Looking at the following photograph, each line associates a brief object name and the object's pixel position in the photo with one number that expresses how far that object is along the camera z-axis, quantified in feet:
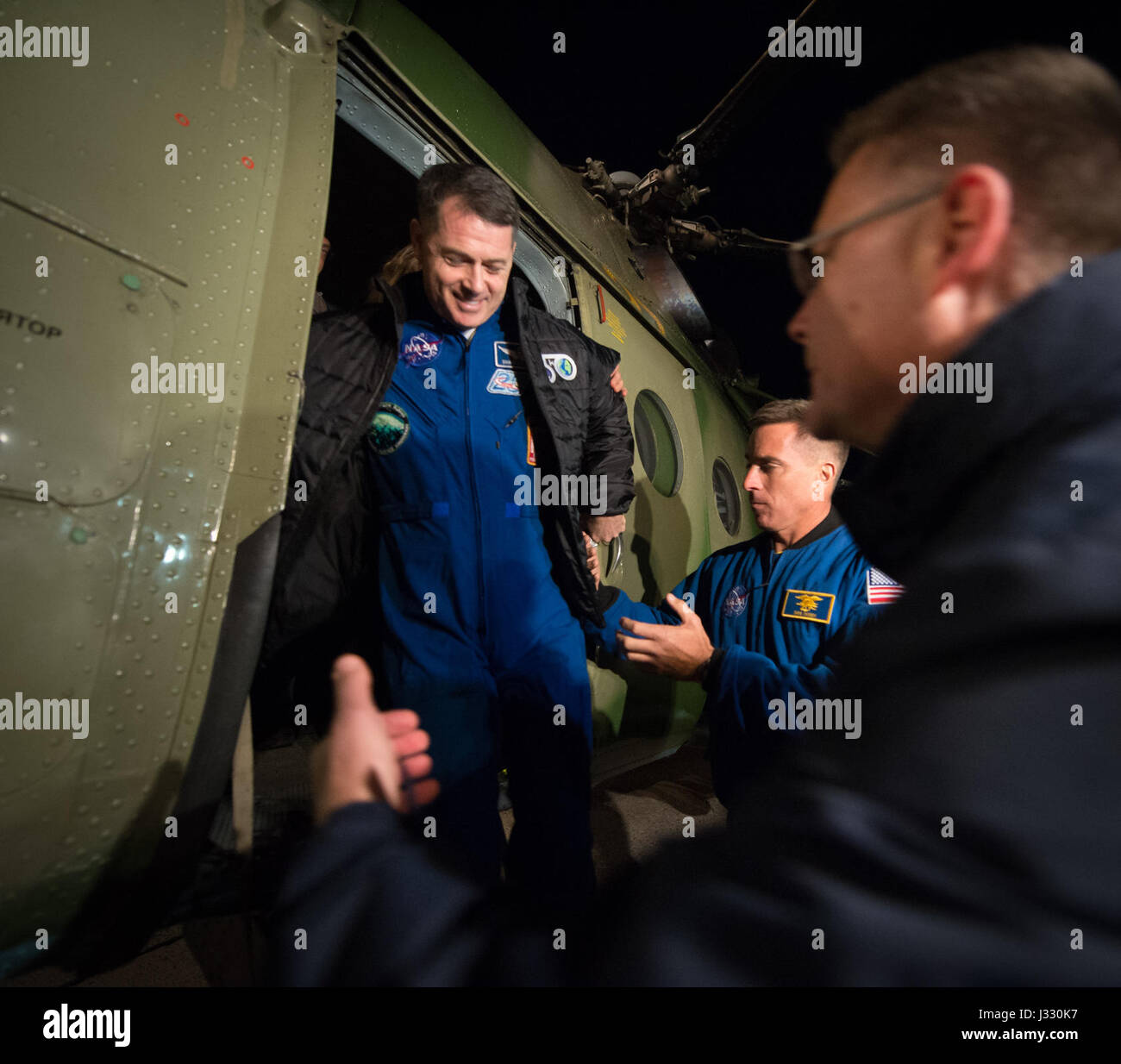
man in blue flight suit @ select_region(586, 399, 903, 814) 6.03
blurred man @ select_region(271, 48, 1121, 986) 1.44
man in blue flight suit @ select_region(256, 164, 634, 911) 5.74
